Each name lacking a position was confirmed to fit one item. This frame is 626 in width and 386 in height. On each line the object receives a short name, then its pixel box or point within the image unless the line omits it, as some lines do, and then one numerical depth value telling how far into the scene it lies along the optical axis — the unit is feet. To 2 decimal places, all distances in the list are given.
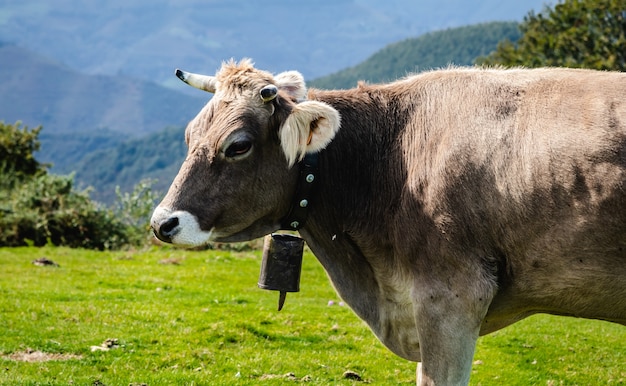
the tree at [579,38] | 140.36
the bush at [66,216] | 88.94
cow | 17.21
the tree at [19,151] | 121.49
